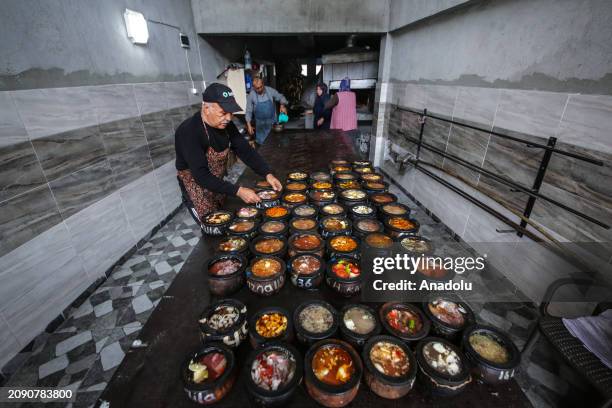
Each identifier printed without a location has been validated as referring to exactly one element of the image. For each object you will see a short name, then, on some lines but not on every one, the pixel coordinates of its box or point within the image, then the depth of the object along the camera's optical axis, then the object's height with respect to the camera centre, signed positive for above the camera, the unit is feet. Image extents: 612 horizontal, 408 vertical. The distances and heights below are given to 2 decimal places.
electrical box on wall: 17.53 +2.75
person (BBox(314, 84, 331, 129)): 21.98 -1.99
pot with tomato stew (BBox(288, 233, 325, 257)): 5.88 -3.38
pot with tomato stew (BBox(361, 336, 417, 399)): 3.50 -3.61
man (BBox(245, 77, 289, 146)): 21.30 -1.63
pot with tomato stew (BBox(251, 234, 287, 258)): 5.83 -3.38
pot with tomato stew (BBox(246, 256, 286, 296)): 4.99 -3.41
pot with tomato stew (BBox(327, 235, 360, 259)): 5.77 -3.39
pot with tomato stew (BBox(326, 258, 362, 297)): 5.03 -3.45
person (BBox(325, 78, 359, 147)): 22.91 -2.20
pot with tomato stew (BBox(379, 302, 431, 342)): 4.21 -3.63
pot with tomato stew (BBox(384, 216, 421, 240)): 6.61 -3.41
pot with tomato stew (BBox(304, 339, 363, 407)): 3.40 -3.63
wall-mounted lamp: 12.59 +2.63
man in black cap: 8.02 -2.15
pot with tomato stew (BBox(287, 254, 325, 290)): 5.17 -3.41
